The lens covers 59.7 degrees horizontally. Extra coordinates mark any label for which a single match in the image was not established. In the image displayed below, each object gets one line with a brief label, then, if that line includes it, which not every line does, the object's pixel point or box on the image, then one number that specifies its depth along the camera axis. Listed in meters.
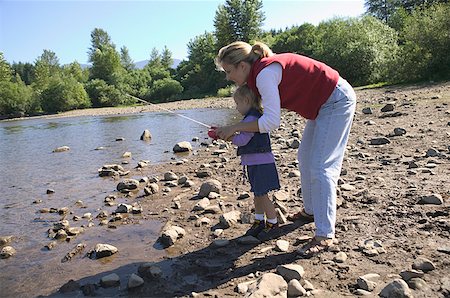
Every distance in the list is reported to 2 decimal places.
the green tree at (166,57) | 96.69
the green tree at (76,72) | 85.31
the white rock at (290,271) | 3.21
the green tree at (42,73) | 64.86
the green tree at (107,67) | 67.81
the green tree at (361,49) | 34.44
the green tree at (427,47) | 25.33
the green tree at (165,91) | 62.50
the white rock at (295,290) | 3.00
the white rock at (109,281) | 3.59
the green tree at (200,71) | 61.09
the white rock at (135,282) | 3.47
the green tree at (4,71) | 60.81
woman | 3.65
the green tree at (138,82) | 61.71
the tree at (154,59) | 94.00
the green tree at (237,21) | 64.75
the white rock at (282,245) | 3.86
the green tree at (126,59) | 93.86
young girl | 4.11
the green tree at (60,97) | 56.03
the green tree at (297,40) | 53.19
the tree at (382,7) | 70.39
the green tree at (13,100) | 53.28
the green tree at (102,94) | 58.19
